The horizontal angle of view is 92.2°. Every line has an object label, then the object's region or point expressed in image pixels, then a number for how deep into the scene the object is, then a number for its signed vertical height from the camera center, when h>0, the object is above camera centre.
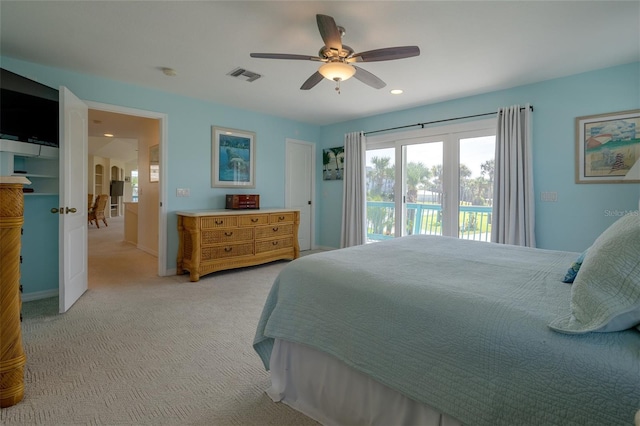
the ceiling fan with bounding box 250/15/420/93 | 2.10 +1.13
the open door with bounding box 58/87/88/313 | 2.76 +0.08
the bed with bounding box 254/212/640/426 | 0.83 -0.43
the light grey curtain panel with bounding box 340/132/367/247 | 5.25 +0.29
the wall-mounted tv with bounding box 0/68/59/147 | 2.70 +0.91
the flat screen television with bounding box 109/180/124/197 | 12.00 +0.79
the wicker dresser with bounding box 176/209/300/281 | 3.87 -0.41
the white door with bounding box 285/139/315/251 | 5.62 +0.51
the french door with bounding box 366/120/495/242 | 4.17 +0.42
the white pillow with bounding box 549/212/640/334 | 0.87 -0.24
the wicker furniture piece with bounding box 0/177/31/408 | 1.55 -0.45
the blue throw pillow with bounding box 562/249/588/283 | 1.35 -0.28
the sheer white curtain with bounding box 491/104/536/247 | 3.63 +0.34
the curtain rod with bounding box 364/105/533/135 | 3.99 +1.28
